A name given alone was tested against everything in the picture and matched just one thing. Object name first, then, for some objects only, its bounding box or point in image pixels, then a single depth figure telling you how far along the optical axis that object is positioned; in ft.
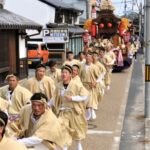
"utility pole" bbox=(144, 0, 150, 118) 38.83
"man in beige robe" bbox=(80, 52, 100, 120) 39.65
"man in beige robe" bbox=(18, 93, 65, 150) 18.76
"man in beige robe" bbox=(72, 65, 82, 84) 27.80
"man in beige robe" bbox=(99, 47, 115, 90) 58.08
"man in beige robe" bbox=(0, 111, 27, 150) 14.32
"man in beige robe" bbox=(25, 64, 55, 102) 31.17
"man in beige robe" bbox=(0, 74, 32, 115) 24.81
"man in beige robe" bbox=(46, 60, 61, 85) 37.03
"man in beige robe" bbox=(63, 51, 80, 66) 47.24
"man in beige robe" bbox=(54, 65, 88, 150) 26.58
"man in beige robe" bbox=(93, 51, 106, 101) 42.75
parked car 94.32
